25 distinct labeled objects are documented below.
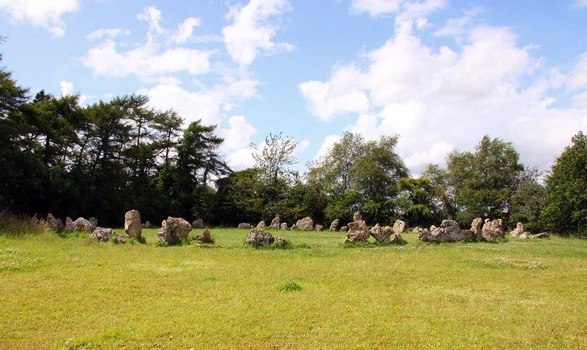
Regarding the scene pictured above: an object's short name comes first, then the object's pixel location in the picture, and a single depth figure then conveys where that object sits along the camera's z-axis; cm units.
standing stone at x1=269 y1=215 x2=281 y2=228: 5103
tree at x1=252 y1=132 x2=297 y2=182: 6103
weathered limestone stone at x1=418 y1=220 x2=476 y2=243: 2856
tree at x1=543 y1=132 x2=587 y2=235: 4200
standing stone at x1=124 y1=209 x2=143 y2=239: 2520
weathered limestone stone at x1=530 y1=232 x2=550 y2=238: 3653
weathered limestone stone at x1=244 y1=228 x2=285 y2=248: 2416
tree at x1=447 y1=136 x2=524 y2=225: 5531
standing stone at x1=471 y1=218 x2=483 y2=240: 3058
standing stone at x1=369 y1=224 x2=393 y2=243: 2728
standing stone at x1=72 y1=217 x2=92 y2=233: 2884
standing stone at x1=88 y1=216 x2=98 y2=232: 3862
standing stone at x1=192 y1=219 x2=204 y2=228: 4741
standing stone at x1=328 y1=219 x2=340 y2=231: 4941
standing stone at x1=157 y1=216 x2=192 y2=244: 2438
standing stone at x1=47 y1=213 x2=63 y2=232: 2909
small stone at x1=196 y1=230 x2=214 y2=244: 2497
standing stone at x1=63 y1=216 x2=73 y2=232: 2839
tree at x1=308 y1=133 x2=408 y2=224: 5400
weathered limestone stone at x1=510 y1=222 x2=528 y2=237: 3928
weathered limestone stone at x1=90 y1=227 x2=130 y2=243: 2356
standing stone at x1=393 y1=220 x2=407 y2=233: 4497
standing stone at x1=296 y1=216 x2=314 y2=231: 4934
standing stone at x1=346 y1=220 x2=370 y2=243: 2622
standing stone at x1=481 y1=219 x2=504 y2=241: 3309
